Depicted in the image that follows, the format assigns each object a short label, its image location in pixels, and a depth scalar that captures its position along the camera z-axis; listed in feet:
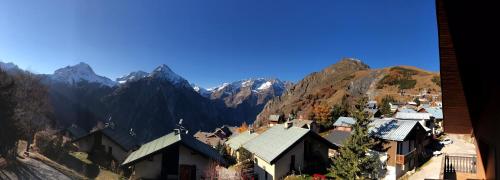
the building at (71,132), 206.28
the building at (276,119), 356.75
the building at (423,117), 216.74
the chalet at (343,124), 226.60
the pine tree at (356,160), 104.86
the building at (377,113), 284.82
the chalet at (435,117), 227.08
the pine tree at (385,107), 297.74
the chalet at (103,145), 159.94
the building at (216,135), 334.65
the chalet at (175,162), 96.73
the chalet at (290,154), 113.91
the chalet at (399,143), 128.36
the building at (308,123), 241.45
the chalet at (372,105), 331.57
